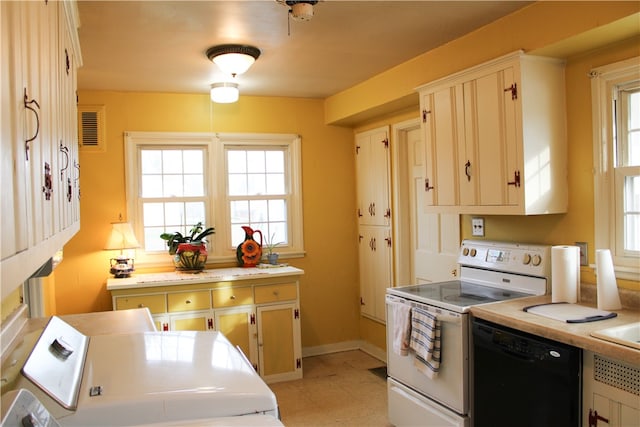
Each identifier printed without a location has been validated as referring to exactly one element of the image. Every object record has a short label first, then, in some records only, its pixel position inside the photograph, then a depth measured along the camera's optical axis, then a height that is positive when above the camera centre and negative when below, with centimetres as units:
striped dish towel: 272 -76
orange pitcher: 445 -38
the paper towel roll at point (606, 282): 238 -39
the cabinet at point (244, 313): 385 -84
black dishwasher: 207 -80
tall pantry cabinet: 447 -12
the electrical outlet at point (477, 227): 335 -16
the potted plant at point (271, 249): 453 -38
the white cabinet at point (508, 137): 266 +37
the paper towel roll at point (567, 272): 254 -36
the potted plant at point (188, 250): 416 -33
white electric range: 262 -58
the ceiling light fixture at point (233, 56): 312 +97
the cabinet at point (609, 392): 189 -75
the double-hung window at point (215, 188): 434 +20
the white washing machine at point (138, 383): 139 -53
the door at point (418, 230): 376 -20
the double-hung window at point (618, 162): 247 +20
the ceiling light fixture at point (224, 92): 406 +95
